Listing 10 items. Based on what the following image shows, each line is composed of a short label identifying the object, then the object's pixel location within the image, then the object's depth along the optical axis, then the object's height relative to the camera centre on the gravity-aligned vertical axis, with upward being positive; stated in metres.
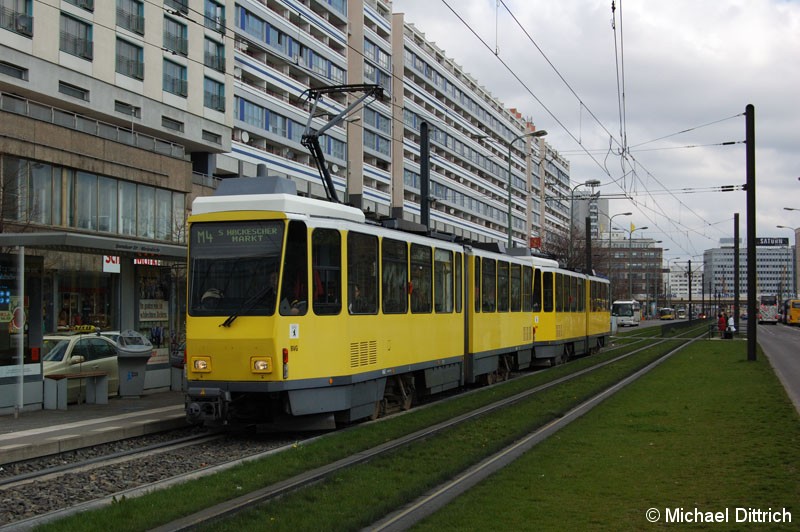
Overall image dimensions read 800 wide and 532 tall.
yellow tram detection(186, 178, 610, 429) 12.09 -0.37
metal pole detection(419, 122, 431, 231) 26.59 +3.55
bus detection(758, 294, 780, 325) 101.06 -2.48
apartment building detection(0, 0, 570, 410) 19.06 +8.89
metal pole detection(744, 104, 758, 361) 27.19 +2.02
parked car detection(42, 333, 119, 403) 16.33 -1.34
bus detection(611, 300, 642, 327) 87.75 -2.56
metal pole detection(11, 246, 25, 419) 14.59 -0.94
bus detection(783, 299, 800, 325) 89.65 -2.59
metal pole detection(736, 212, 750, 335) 49.61 +2.33
